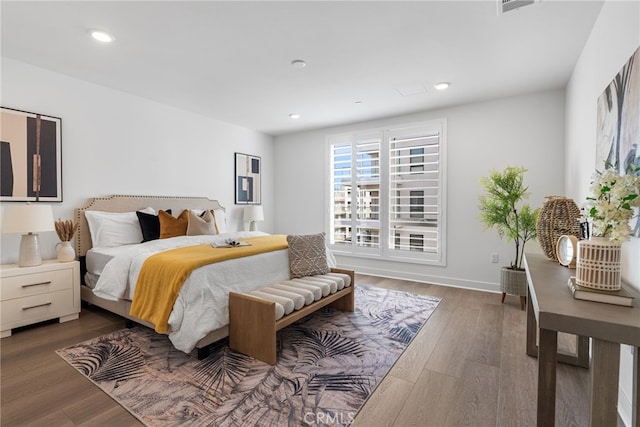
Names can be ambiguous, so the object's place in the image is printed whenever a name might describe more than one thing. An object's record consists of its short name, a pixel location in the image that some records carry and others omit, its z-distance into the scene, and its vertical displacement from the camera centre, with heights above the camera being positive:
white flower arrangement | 1.23 +0.04
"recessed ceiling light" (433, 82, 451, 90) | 3.29 +1.41
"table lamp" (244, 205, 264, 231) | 4.98 -0.08
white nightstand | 2.48 -0.78
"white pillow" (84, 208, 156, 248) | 3.17 -0.23
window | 4.21 +0.26
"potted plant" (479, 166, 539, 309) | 3.21 -0.06
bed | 2.11 -0.53
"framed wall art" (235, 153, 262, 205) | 5.12 +0.53
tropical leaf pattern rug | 1.63 -1.12
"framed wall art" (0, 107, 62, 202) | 2.73 +0.48
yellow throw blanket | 2.12 -0.53
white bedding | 2.09 -0.61
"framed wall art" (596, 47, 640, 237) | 1.42 +0.50
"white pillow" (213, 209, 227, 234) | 4.31 -0.17
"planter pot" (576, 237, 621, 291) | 1.26 -0.23
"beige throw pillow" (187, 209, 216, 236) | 3.61 -0.21
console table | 1.01 -0.45
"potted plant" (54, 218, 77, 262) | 2.88 -0.33
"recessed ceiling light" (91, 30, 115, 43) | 2.31 +1.37
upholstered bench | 2.10 -0.78
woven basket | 2.01 -0.08
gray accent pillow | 2.94 -0.48
